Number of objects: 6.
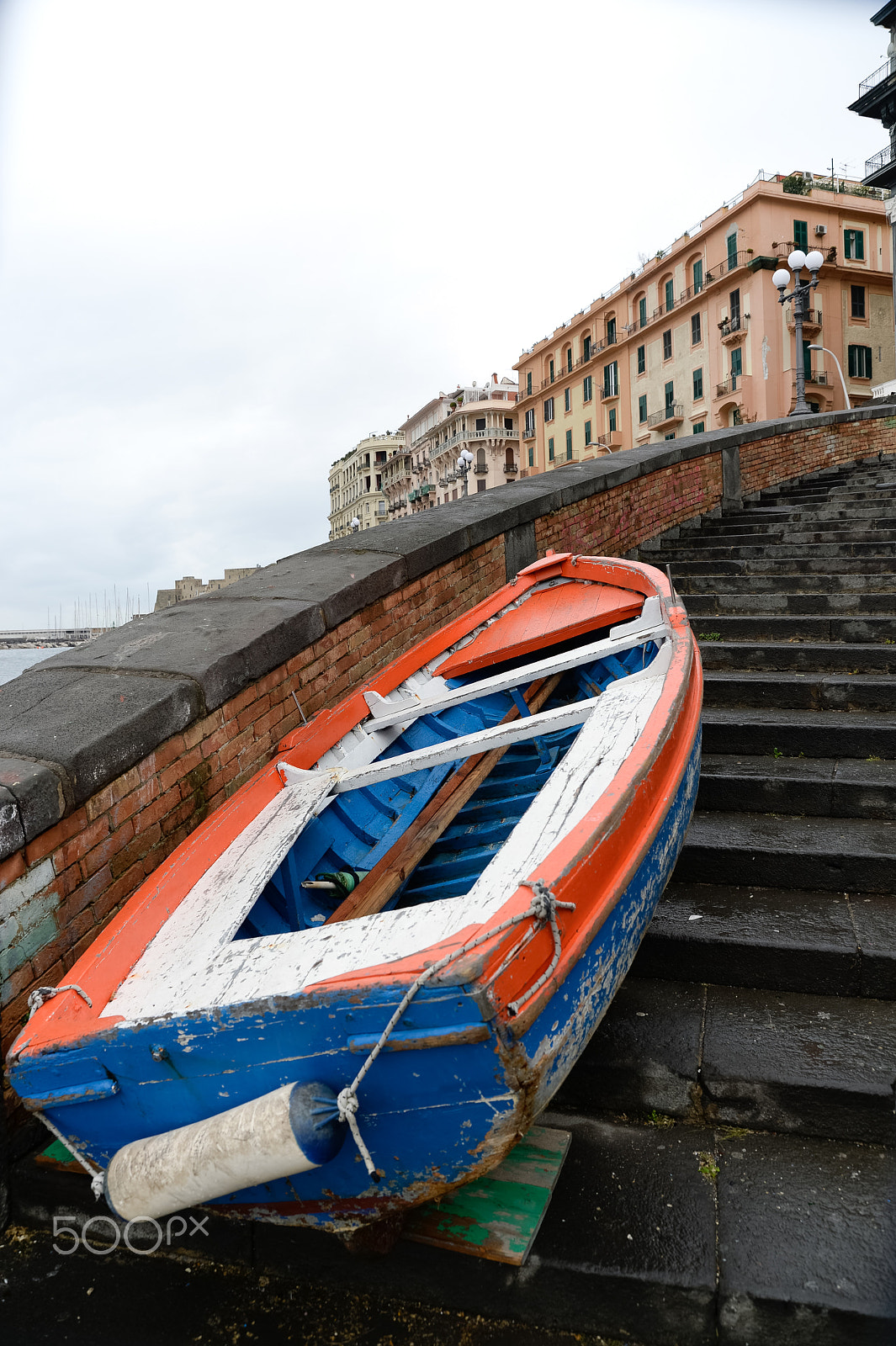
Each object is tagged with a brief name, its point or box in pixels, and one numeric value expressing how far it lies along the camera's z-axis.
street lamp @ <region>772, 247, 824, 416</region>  13.11
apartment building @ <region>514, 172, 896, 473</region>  27.55
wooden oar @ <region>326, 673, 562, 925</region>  2.56
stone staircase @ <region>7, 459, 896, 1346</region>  1.75
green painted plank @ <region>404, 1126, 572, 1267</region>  1.88
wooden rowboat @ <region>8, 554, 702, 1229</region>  1.42
